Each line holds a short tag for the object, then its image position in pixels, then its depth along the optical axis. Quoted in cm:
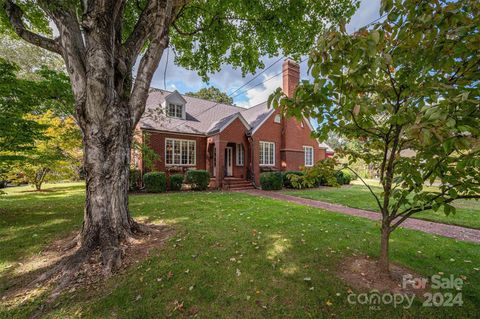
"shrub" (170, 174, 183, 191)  1304
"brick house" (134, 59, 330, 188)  1419
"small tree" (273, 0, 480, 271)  150
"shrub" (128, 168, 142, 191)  1231
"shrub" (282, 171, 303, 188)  1510
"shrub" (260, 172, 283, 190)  1424
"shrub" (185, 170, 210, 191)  1329
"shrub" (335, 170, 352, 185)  1802
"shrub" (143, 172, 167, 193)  1207
